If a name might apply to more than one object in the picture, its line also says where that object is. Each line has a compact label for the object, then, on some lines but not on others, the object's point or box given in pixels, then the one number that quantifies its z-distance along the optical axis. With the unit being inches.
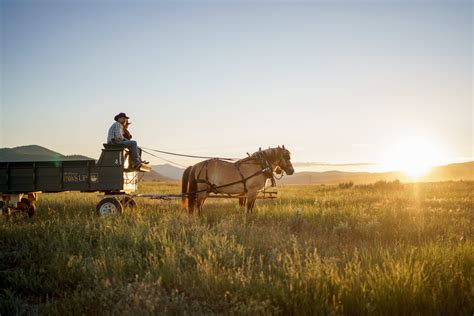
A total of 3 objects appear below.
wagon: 425.7
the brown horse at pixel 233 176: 437.4
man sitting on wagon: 440.1
